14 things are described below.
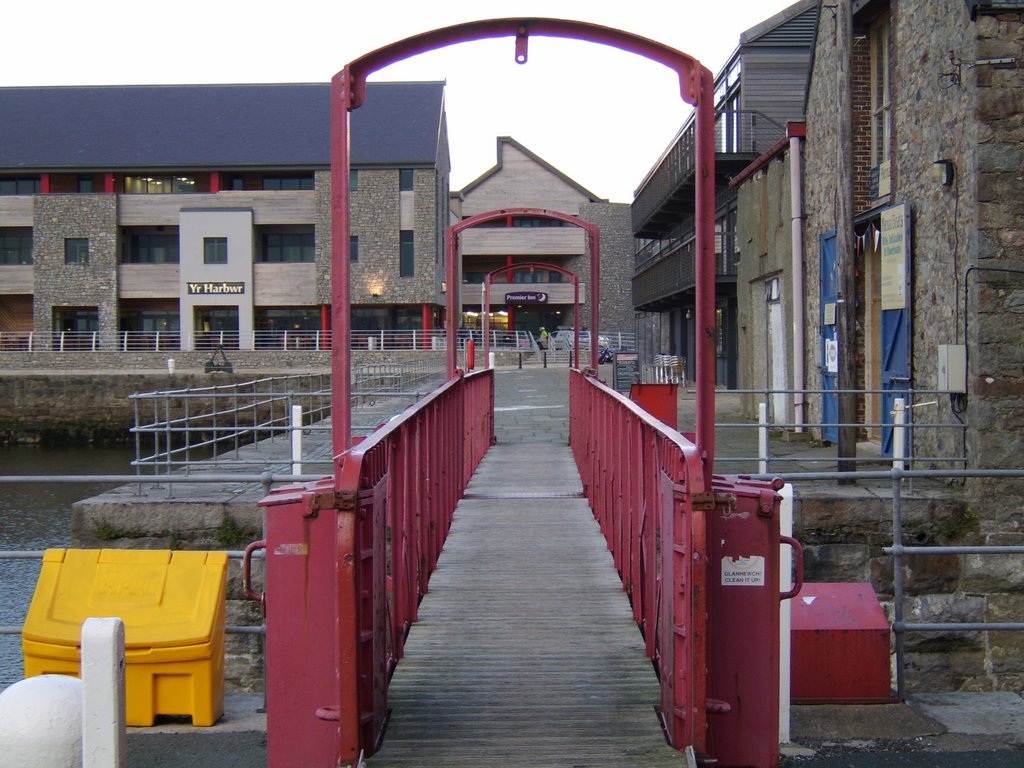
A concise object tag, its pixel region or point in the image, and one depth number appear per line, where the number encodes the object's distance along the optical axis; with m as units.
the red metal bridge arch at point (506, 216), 13.85
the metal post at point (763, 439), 11.79
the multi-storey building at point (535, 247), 63.78
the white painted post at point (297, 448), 12.75
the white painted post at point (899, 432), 11.39
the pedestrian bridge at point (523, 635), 4.46
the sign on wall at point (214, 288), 55.53
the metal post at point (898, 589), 6.25
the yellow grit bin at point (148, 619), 5.77
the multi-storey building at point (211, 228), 55.34
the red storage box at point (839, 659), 6.12
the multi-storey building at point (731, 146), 29.61
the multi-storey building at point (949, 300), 11.12
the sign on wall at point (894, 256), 13.43
